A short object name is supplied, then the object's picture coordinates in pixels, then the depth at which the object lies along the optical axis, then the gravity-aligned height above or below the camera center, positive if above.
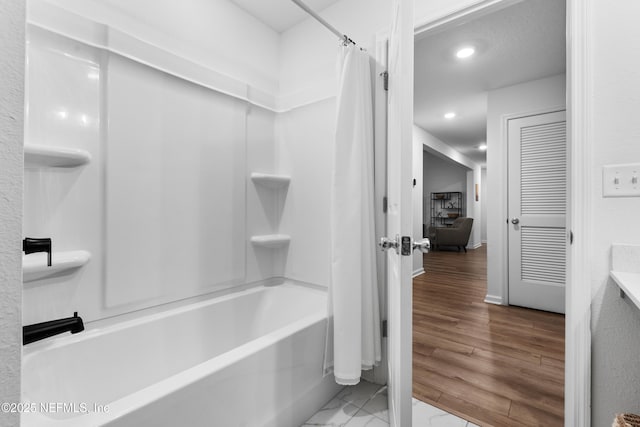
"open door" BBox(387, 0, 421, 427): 1.04 +0.03
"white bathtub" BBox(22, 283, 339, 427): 0.92 -0.68
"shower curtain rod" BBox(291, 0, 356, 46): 1.52 +1.08
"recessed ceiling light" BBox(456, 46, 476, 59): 2.64 +1.52
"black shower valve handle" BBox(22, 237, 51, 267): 0.69 -0.08
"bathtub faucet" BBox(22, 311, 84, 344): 0.78 -0.33
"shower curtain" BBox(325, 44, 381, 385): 1.55 -0.08
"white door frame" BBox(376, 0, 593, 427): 1.07 -0.02
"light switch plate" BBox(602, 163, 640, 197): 1.03 +0.12
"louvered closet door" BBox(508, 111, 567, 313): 2.93 +0.02
